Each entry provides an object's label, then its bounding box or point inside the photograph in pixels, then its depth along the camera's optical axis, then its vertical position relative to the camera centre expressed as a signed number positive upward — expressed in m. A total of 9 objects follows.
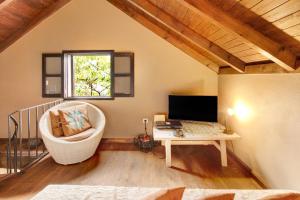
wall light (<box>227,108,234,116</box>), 2.61 -0.20
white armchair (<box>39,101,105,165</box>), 2.35 -0.74
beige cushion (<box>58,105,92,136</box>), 2.65 -0.38
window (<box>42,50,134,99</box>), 3.22 +0.52
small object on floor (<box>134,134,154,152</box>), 3.02 -0.87
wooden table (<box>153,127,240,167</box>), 2.37 -0.60
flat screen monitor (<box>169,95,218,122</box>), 2.86 -0.17
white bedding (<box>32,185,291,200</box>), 1.02 -0.65
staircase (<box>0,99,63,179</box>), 2.19 -0.95
